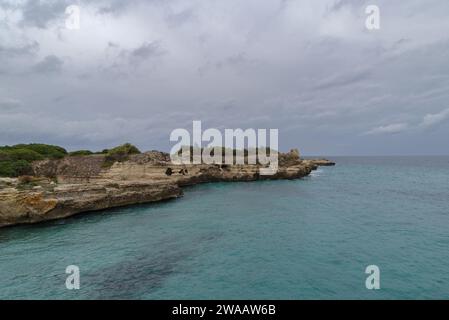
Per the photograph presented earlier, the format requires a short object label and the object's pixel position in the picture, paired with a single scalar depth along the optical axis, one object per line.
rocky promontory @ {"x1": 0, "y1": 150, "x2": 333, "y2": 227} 28.48
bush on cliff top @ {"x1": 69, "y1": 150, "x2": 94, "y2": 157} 65.11
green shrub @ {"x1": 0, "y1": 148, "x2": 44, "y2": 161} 51.09
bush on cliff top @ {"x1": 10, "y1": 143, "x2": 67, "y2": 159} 59.23
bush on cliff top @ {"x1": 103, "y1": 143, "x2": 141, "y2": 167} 53.34
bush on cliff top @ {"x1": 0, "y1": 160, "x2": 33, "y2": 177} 45.00
